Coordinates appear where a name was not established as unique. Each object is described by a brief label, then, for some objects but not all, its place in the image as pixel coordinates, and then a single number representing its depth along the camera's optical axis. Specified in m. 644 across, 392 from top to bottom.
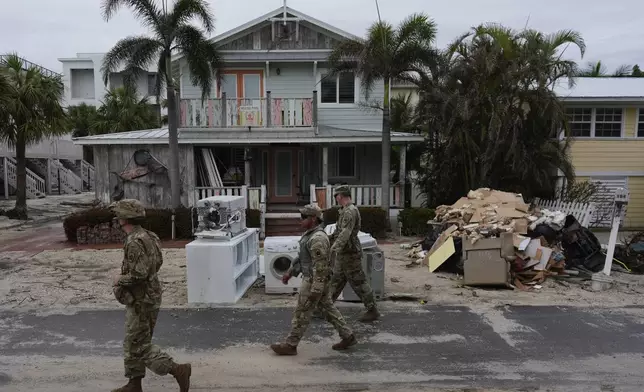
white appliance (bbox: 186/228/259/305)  6.91
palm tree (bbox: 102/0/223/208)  13.04
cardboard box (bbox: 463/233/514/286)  8.16
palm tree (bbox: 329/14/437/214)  13.07
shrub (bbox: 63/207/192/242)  13.02
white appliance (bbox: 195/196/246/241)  7.14
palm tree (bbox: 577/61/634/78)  25.76
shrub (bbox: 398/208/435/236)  13.91
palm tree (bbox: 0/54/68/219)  16.56
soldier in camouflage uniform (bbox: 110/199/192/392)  4.04
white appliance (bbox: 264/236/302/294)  7.54
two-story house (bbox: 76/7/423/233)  15.36
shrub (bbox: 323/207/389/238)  13.54
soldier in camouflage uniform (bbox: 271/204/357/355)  5.04
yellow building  16.16
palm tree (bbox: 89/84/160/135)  26.92
